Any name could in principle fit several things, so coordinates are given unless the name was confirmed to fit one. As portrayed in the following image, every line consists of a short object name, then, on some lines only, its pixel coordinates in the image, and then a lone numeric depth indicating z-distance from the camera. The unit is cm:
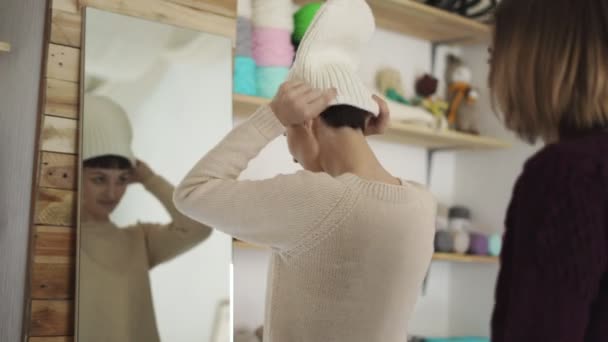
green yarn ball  203
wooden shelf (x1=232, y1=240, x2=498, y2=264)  233
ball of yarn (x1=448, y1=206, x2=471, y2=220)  250
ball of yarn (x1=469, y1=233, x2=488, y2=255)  245
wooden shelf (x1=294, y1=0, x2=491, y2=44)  228
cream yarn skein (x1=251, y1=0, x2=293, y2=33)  199
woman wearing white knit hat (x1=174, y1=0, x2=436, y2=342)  108
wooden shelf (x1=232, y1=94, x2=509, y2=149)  203
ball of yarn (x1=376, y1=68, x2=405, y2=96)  237
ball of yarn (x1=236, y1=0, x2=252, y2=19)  197
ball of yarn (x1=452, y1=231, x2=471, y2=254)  240
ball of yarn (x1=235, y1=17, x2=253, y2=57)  194
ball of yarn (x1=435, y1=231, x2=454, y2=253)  236
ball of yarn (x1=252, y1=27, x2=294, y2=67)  198
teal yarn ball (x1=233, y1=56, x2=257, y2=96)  191
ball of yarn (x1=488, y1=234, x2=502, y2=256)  248
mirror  160
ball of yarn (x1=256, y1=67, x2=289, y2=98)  198
